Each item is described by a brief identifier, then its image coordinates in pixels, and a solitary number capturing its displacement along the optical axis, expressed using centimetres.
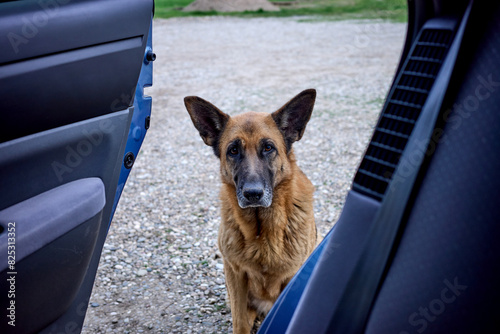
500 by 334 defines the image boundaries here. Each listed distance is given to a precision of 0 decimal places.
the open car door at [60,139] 58
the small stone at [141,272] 117
